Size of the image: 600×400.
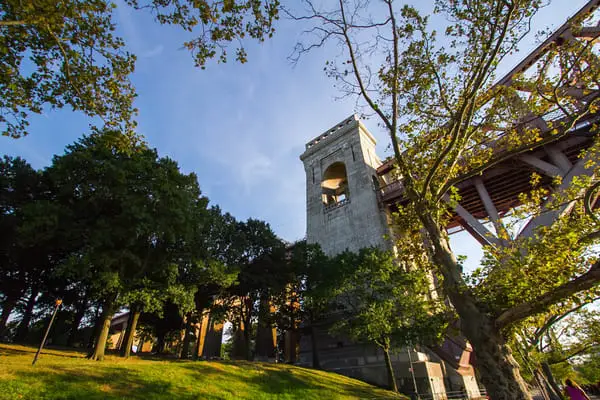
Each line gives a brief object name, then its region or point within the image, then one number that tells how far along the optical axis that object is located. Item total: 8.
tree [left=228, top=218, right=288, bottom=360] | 25.72
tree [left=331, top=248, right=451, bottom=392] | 17.56
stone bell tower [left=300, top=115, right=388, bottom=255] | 28.88
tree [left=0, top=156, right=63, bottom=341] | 14.97
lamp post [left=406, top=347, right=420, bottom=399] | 17.61
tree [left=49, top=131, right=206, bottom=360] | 15.38
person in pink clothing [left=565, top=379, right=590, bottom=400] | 8.96
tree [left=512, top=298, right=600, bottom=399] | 15.43
